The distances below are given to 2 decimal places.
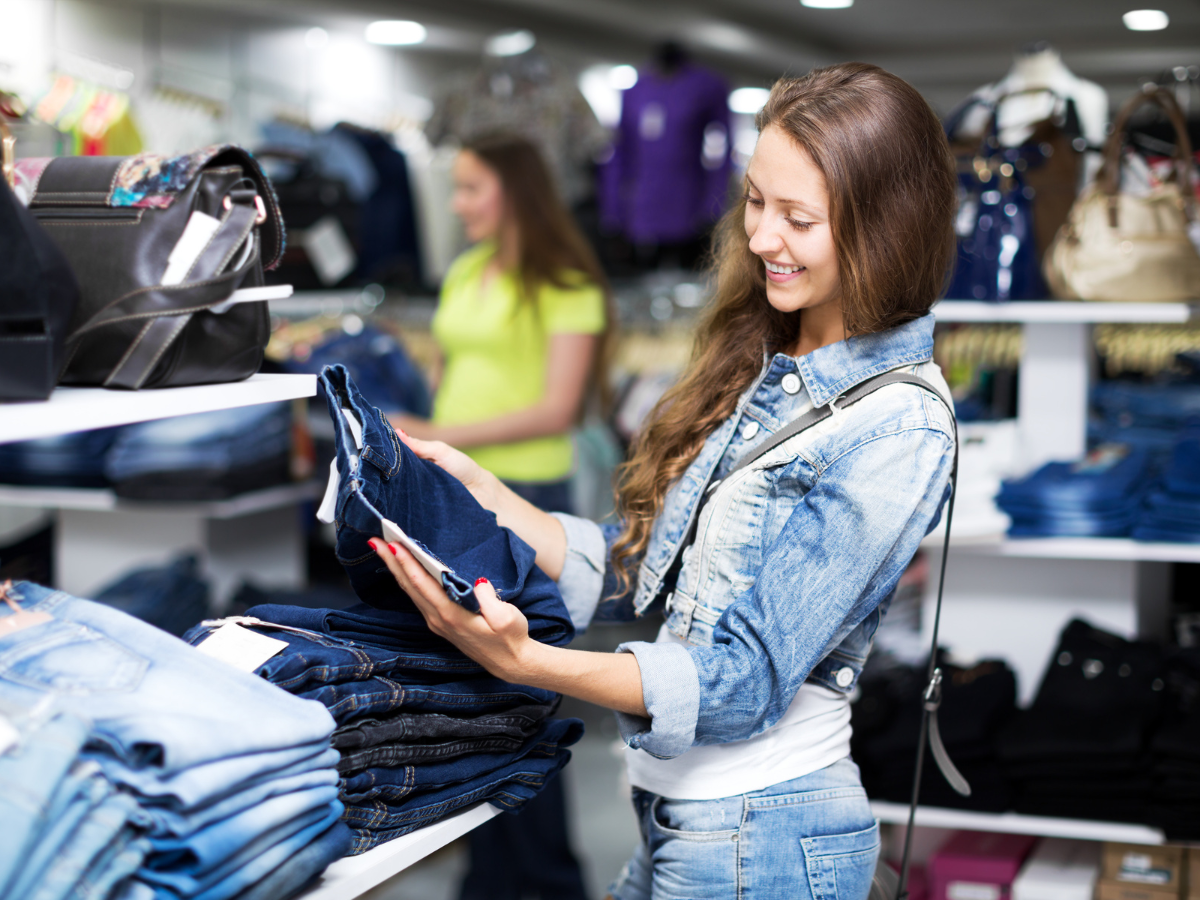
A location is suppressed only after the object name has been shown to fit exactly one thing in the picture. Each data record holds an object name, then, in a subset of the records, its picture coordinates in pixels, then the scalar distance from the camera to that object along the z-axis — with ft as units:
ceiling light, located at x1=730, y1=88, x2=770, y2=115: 27.82
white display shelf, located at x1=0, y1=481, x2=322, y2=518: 10.11
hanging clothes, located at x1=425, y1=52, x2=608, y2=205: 17.62
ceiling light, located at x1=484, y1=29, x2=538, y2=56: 17.84
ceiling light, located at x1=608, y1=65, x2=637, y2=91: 24.35
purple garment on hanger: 18.72
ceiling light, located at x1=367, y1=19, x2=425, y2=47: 18.61
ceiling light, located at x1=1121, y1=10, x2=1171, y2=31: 22.04
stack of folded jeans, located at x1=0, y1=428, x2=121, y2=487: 10.34
